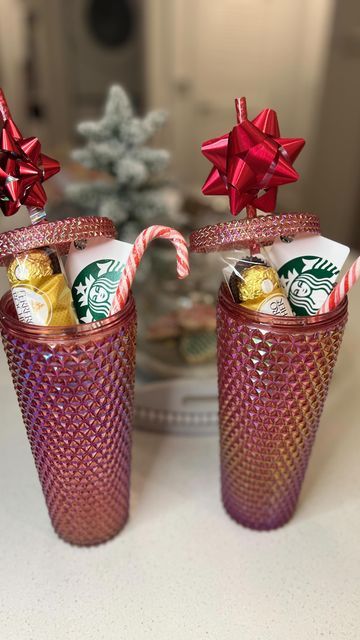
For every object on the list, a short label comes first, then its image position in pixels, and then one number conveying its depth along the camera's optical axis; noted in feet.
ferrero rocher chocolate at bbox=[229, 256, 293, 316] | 1.37
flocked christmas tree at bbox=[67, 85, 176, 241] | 2.44
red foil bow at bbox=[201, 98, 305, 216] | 1.27
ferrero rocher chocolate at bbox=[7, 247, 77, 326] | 1.31
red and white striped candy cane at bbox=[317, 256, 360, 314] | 1.35
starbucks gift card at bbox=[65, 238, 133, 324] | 1.41
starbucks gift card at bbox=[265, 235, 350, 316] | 1.44
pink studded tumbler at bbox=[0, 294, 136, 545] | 1.31
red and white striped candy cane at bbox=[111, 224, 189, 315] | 1.34
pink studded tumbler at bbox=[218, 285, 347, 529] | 1.36
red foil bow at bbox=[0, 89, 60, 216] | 1.26
